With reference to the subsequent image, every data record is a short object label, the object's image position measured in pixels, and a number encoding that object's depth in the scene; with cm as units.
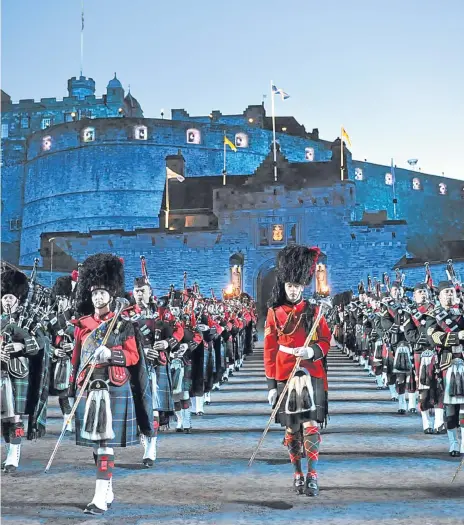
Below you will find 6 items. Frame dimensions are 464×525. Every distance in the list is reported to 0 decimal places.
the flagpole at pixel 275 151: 4349
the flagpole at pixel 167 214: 4708
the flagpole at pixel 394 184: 6016
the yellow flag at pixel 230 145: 4937
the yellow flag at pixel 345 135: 4697
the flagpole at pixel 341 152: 4690
